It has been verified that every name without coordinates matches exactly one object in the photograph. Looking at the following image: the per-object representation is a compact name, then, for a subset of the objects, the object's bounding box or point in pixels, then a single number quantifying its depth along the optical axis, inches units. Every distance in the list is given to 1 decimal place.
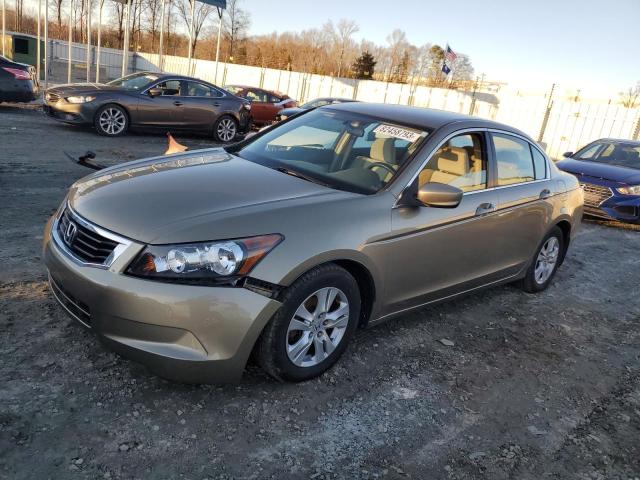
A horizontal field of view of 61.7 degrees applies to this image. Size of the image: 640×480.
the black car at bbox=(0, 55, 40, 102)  485.7
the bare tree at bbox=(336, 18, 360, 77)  2901.1
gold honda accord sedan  102.7
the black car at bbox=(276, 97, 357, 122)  626.9
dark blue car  352.2
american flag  1066.1
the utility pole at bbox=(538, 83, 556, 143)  848.3
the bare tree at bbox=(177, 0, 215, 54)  1869.1
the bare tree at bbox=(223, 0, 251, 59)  2578.7
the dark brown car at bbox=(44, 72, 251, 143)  429.1
